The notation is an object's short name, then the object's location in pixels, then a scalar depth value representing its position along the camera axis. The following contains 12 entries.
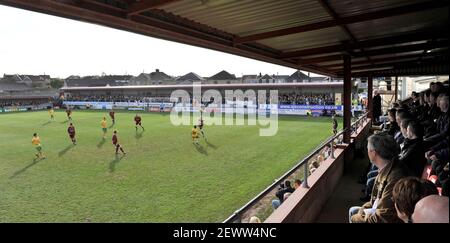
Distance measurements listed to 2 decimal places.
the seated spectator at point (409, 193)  2.31
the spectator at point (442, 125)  4.22
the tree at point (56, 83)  98.19
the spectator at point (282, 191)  6.57
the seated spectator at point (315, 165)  8.10
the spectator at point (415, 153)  3.97
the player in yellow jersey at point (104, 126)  21.61
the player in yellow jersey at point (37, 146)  15.76
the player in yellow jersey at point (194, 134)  18.48
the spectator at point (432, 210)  1.77
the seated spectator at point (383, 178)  2.96
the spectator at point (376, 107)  17.09
